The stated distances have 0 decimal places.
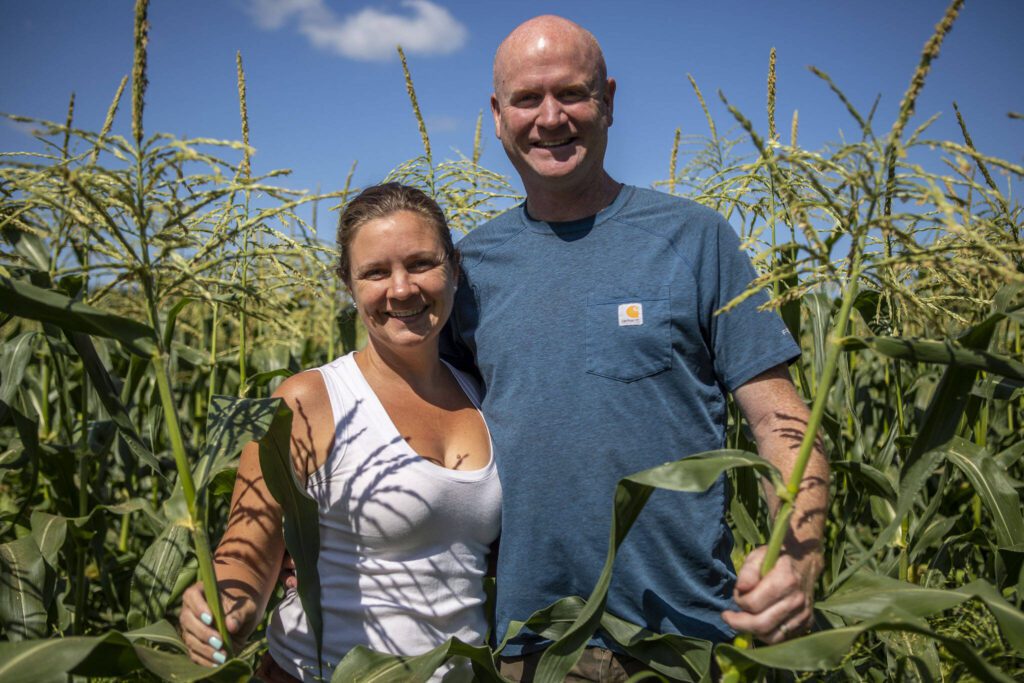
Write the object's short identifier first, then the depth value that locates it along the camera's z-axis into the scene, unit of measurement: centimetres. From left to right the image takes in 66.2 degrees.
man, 231
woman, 237
